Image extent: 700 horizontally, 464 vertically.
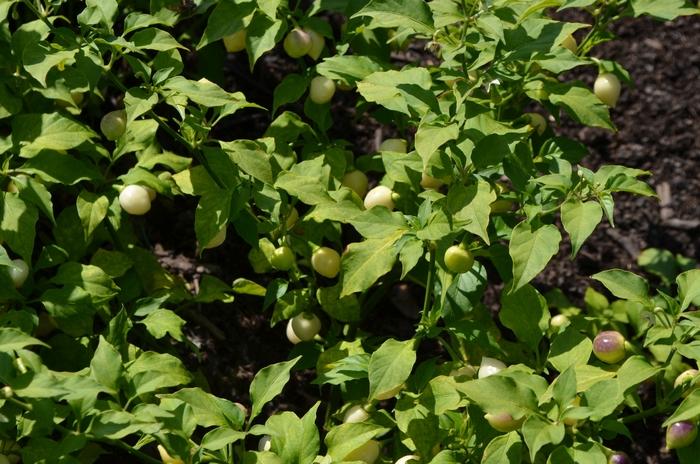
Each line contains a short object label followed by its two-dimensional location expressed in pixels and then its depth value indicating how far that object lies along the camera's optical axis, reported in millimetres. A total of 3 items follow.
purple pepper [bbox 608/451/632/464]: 2875
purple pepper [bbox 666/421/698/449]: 2762
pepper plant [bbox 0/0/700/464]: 2566
